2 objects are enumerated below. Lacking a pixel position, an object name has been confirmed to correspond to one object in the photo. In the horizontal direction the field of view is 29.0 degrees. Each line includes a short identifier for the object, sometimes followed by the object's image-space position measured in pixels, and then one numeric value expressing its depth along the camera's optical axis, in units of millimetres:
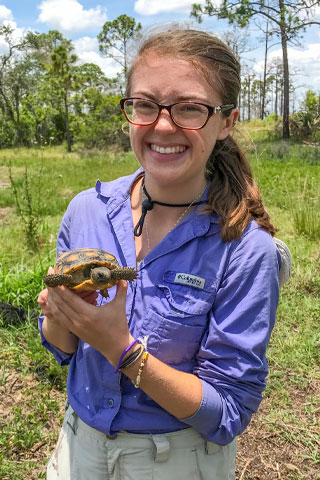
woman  721
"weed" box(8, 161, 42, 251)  4974
